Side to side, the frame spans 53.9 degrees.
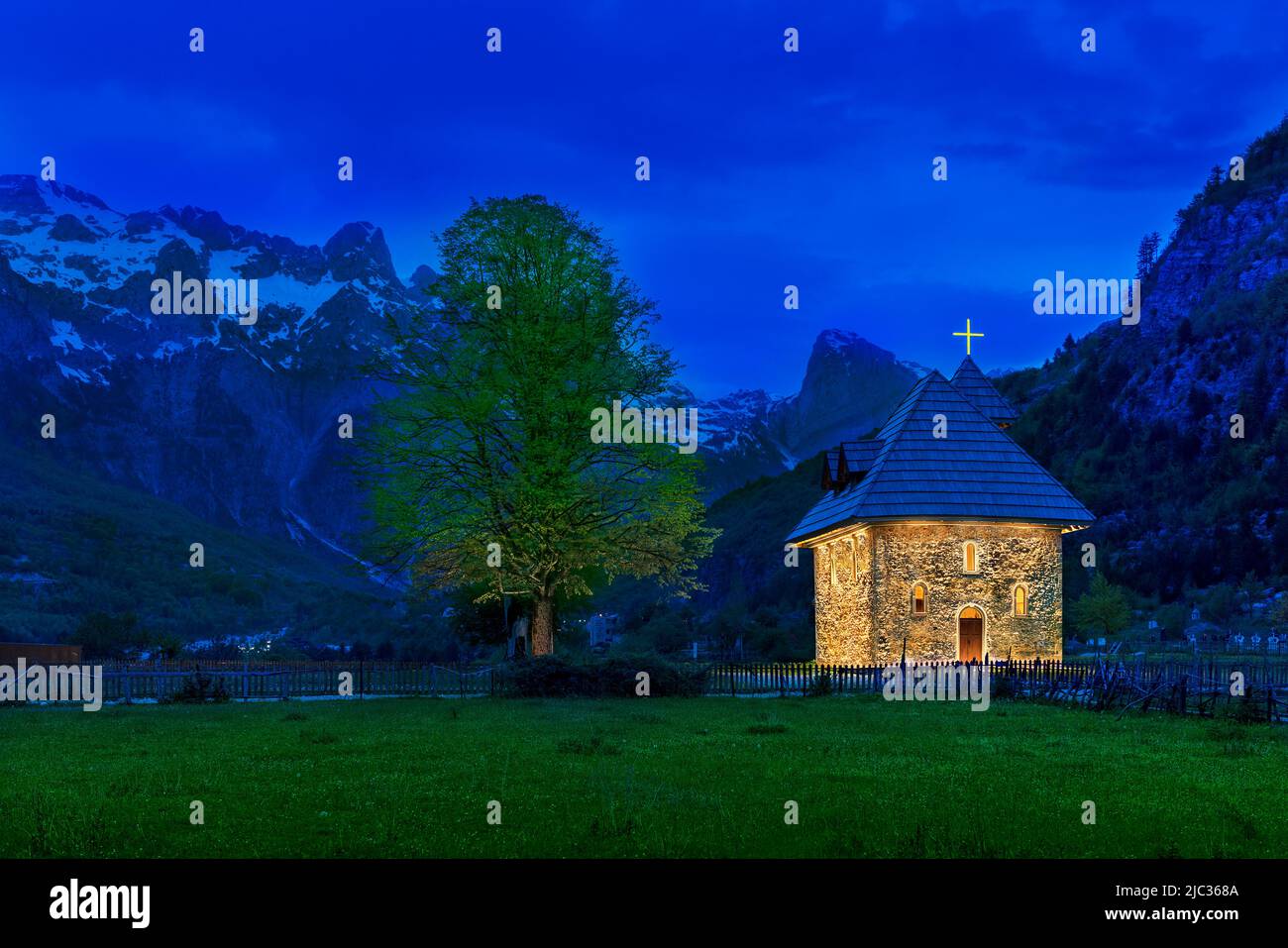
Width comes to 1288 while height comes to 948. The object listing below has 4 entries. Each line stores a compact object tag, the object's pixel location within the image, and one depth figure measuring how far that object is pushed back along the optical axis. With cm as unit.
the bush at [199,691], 3516
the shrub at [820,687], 3538
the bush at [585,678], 3378
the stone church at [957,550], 4128
